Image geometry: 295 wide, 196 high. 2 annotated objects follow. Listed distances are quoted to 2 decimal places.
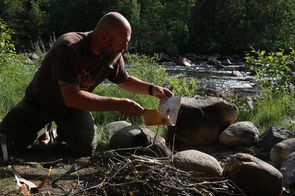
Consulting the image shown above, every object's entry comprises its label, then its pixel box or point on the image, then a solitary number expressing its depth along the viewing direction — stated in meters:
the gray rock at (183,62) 25.28
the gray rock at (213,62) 25.73
